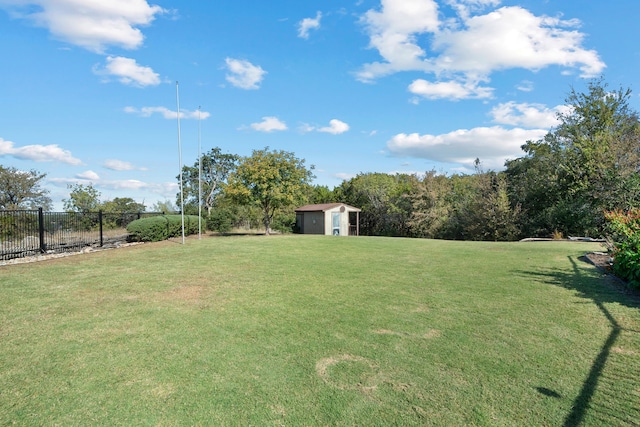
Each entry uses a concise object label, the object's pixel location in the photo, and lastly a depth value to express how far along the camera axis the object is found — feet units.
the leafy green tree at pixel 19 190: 68.49
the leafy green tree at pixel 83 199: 72.54
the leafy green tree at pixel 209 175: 115.03
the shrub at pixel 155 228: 48.32
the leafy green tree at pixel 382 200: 95.99
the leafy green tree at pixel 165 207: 79.93
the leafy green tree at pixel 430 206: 85.25
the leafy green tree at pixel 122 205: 76.00
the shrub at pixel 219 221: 76.18
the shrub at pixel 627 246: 18.19
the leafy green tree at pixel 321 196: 121.80
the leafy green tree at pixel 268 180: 65.16
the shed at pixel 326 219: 89.16
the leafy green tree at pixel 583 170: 55.16
